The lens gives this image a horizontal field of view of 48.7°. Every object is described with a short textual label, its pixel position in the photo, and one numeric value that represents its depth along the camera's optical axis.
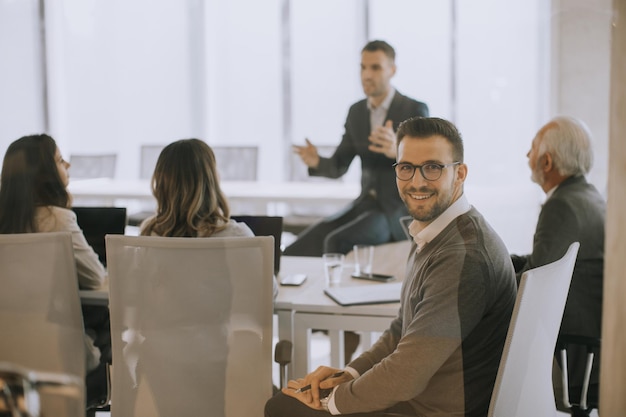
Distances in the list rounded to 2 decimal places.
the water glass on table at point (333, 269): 2.08
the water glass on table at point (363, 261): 2.16
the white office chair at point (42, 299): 1.71
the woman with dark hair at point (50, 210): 1.91
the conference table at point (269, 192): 3.10
